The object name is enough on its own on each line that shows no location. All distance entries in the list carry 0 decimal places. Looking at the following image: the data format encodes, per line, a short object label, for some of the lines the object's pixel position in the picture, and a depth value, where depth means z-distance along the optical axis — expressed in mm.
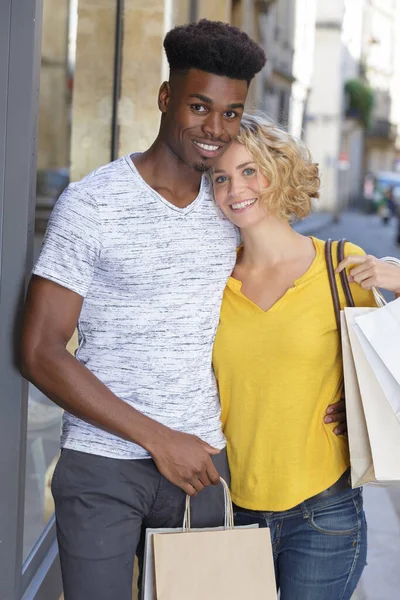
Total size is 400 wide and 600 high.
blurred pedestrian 37859
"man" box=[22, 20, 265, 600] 1908
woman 2205
